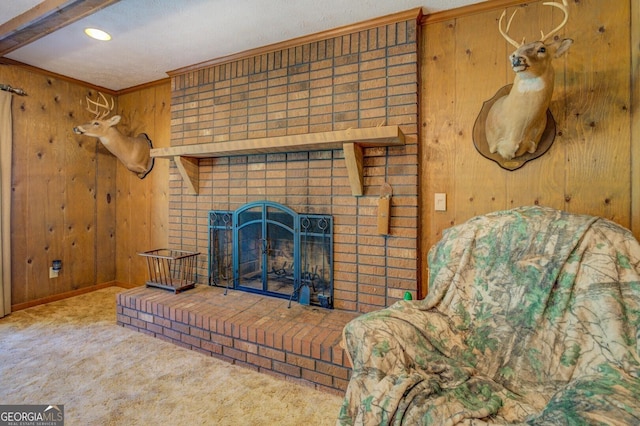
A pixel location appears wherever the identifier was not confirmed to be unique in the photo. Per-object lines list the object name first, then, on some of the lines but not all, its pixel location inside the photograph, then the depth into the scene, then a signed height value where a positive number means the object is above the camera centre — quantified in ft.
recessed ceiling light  7.37 +4.30
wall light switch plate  6.76 +0.20
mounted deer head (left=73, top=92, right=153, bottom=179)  9.97 +2.38
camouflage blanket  3.34 -1.65
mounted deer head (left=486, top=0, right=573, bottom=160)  4.92 +1.91
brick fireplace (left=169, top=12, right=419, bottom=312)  6.84 +2.06
